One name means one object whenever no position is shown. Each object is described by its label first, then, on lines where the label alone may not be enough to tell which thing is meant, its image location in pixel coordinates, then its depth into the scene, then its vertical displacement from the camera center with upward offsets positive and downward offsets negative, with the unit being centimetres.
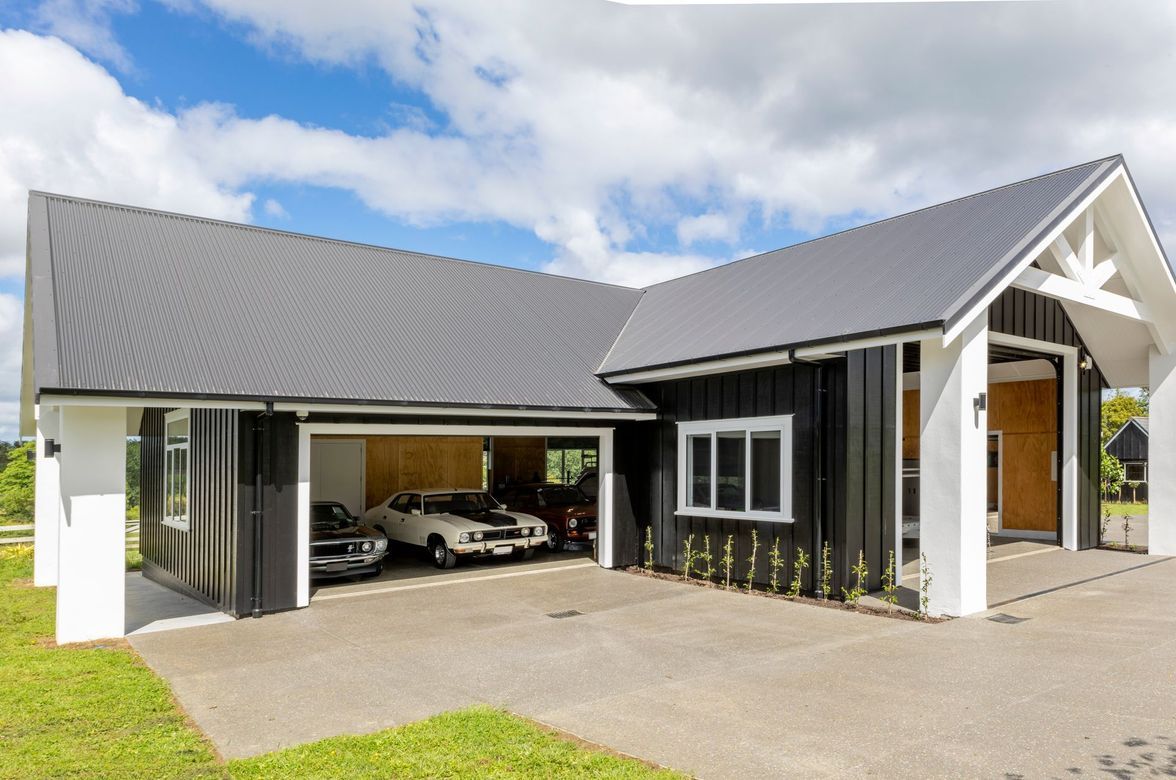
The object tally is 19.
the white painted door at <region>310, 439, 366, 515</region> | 1880 -166
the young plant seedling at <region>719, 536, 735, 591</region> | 1162 -232
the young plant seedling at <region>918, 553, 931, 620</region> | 911 -219
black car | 1209 -231
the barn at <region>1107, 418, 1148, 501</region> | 3669 -199
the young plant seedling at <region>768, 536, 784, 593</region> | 1089 -224
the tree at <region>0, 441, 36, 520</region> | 2903 -315
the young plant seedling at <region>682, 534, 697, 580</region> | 1237 -243
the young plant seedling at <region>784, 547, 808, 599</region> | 1052 -229
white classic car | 1355 -219
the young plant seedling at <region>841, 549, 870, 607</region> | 990 -232
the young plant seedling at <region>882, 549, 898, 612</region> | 956 -234
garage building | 891 +49
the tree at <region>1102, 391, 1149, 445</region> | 4316 -17
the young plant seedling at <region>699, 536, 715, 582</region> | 1205 -245
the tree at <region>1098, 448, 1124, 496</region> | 2791 -241
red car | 1534 -214
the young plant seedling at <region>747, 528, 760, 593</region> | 1128 -227
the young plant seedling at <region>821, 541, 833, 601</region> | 1024 -222
